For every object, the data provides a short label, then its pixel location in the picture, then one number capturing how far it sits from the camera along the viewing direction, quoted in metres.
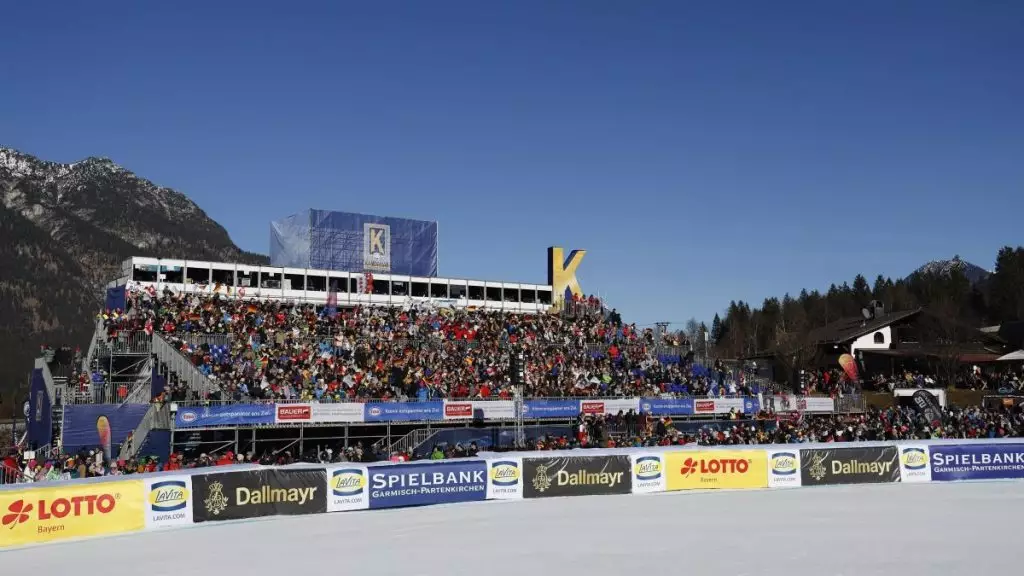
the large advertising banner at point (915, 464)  29.89
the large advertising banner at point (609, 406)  39.94
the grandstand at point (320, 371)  34.09
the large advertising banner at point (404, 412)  36.12
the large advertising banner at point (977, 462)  30.42
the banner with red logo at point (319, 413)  34.72
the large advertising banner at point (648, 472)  27.19
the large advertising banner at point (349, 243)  53.19
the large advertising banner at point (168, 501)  20.66
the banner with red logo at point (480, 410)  37.59
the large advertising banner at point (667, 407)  41.38
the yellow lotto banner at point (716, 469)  27.66
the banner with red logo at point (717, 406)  42.62
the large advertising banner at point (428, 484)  24.11
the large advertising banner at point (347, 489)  23.44
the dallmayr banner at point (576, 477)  26.19
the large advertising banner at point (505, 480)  25.73
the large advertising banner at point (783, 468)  28.77
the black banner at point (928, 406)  42.38
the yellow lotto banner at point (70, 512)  18.14
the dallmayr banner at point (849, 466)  29.06
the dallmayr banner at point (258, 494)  21.55
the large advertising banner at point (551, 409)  38.94
